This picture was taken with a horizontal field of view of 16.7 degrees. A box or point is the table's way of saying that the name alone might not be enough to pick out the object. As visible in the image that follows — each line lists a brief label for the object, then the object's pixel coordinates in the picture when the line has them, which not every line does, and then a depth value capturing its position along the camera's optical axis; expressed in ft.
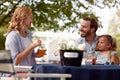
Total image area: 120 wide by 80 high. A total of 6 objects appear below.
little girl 12.06
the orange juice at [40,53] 12.68
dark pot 9.36
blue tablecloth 9.15
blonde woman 11.87
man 13.83
